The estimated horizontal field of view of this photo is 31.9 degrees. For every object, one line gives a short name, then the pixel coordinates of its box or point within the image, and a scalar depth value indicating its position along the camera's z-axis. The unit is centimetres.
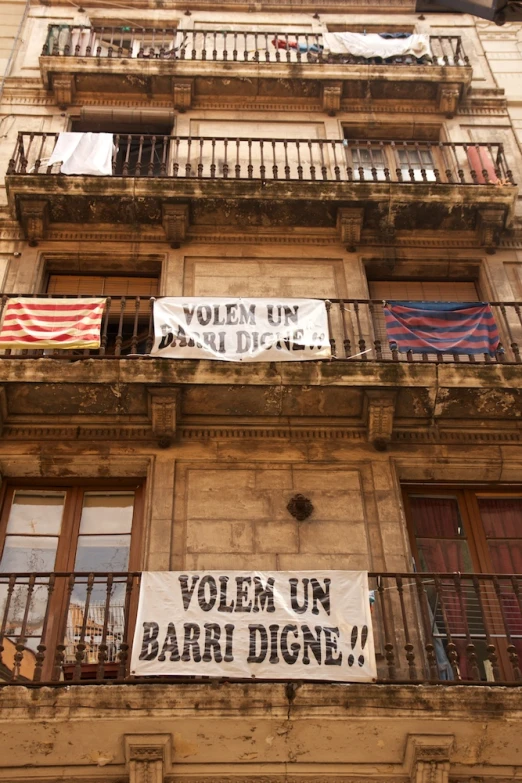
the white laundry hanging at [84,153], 1234
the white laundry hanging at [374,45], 1489
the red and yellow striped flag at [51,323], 992
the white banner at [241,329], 990
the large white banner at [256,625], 738
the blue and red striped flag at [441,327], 1040
